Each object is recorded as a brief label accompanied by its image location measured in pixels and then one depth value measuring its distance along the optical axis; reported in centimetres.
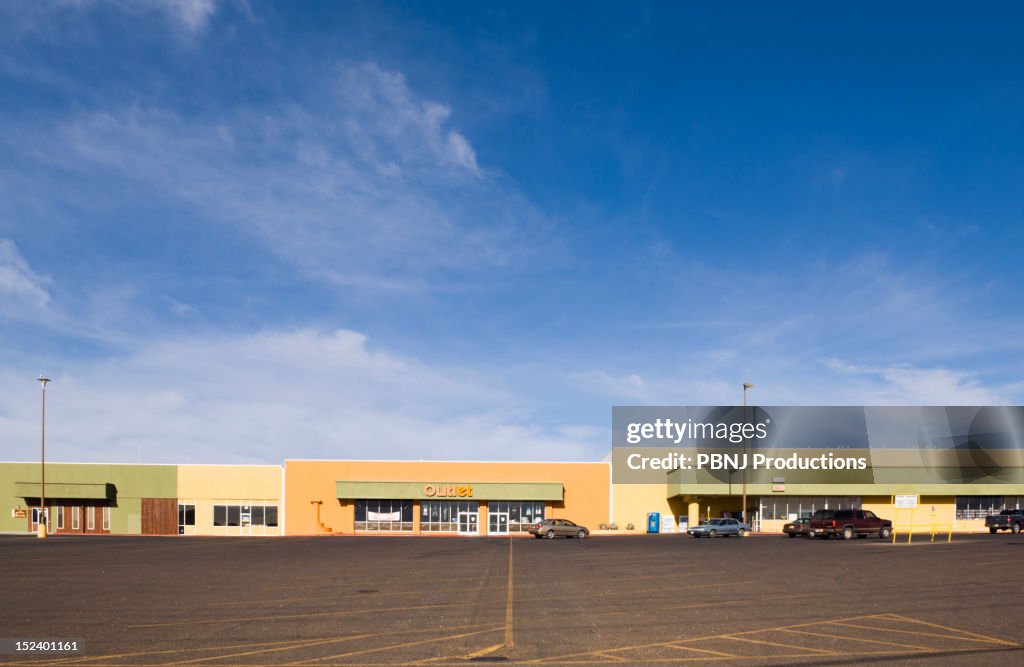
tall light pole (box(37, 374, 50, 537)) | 5000
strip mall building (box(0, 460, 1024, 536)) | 6256
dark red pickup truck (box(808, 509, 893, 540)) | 4581
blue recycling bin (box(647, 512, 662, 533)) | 6088
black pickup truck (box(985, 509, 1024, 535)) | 5184
